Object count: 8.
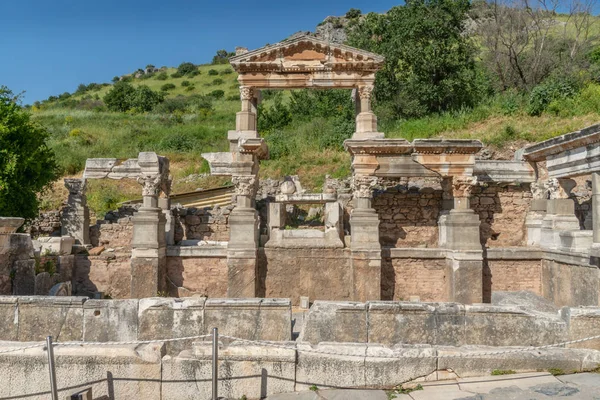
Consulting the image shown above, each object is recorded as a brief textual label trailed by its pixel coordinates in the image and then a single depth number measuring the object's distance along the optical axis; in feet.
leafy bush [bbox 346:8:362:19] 203.00
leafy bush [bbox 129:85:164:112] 141.59
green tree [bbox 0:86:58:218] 46.24
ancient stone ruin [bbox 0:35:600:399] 35.58
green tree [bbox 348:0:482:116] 77.82
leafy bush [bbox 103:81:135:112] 143.50
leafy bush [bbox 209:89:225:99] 159.62
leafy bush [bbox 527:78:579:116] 67.05
